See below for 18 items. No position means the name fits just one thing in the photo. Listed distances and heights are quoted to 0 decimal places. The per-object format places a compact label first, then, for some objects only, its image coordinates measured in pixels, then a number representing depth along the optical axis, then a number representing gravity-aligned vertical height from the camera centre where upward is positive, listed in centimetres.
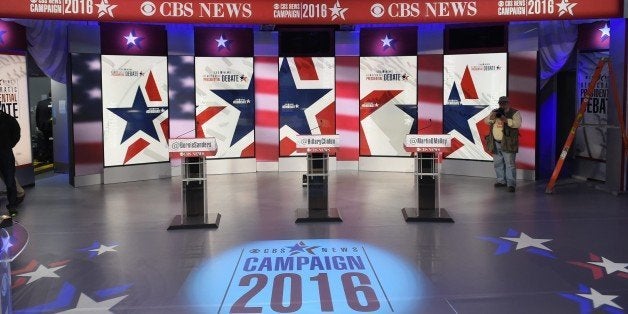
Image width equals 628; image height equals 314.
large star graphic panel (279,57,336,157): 1211 +36
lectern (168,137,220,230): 730 -77
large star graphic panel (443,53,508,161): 1094 +36
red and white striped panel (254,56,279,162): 1201 +25
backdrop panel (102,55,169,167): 1080 +16
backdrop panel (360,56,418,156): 1183 +27
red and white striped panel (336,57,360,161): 1209 +21
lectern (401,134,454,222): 746 -72
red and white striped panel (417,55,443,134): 1157 +42
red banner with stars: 902 +152
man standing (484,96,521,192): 952 -24
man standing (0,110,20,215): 805 -43
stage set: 526 -68
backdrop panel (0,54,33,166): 997 +35
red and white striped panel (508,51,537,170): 1062 +35
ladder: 922 -1
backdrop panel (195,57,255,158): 1174 +27
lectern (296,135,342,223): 760 -71
